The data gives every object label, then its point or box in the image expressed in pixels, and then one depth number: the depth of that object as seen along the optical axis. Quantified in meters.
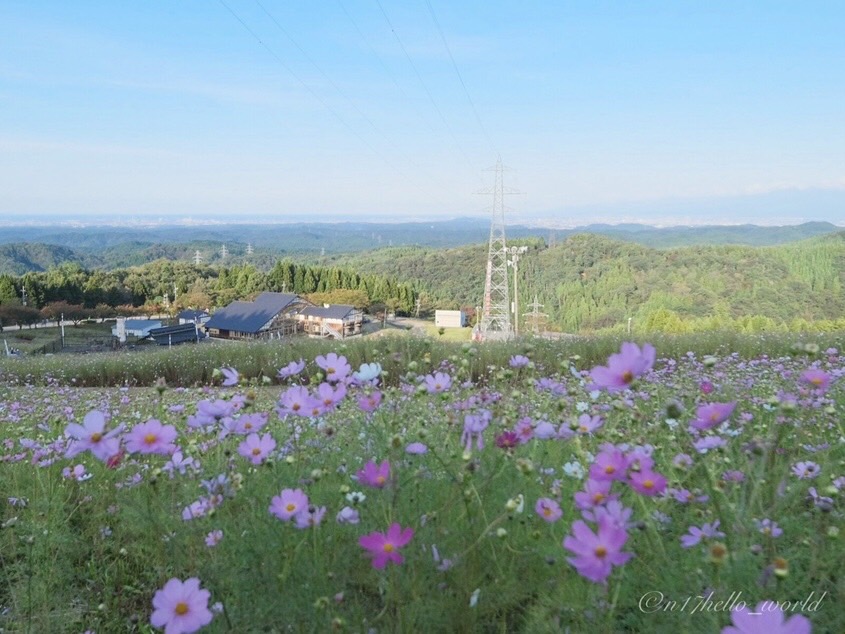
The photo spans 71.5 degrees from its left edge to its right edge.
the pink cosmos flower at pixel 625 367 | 0.76
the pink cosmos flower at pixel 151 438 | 0.95
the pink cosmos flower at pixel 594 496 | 0.77
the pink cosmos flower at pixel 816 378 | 0.91
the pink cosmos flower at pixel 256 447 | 1.05
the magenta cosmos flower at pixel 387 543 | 0.76
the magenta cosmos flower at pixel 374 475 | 0.89
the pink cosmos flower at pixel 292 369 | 1.25
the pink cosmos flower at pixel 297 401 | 1.12
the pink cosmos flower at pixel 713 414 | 0.75
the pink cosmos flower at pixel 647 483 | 0.75
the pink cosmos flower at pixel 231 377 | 1.18
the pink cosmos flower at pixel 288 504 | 0.92
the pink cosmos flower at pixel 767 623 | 0.53
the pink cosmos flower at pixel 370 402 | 1.07
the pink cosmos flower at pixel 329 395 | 1.09
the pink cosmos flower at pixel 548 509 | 0.90
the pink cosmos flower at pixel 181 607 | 0.71
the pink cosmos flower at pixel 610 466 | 0.77
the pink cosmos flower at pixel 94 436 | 0.86
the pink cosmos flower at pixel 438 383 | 1.29
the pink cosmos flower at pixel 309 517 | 0.91
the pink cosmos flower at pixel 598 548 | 0.65
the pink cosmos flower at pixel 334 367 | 1.16
